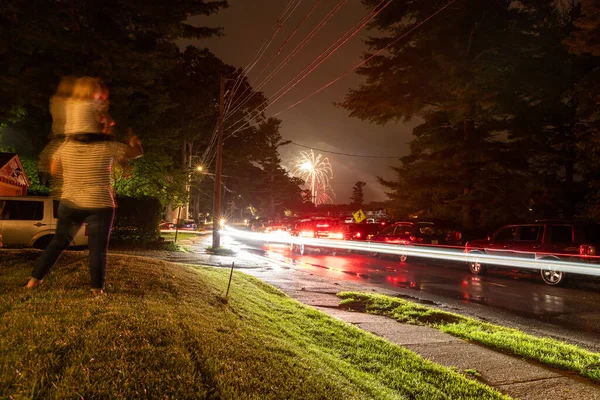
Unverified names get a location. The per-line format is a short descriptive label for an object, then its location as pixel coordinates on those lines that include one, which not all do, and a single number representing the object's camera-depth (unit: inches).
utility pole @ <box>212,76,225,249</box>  817.5
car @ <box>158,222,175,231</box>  1540.4
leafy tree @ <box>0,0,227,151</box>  360.8
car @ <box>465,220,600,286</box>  495.2
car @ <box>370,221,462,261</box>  768.3
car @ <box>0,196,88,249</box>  474.3
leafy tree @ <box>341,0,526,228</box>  812.6
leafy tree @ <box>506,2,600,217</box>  819.4
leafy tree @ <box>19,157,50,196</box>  1024.2
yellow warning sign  1350.9
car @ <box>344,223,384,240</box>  985.5
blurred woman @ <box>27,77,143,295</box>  158.4
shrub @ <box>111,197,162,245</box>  671.1
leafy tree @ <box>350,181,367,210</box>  5137.8
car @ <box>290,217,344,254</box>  1019.7
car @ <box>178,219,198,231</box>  2039.9
